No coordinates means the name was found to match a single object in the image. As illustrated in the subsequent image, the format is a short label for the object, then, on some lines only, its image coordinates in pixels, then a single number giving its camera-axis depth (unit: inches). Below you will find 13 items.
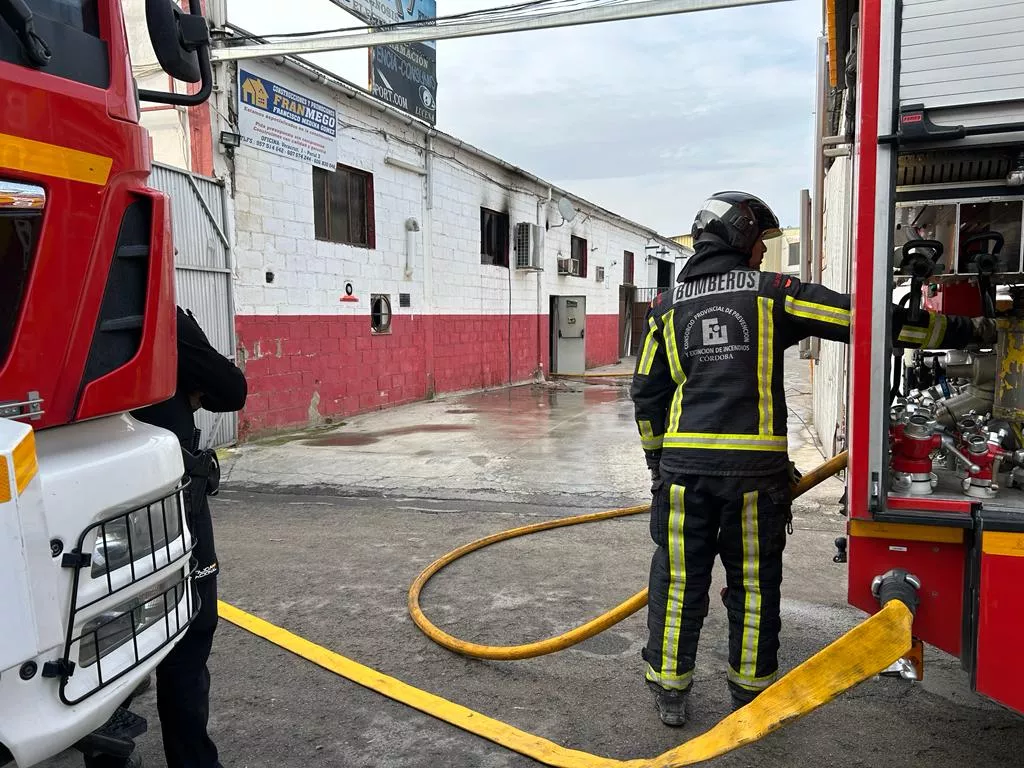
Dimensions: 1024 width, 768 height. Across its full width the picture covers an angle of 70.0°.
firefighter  105.0
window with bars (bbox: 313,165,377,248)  410.0
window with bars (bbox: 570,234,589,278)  786.2
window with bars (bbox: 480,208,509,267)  610.1
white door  748.0
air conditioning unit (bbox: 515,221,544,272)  645.3
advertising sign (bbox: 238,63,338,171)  352.8
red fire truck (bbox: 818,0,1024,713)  80.3
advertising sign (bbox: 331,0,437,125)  500.7
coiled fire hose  120.3
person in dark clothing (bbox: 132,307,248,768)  93.7
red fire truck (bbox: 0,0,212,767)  59.1
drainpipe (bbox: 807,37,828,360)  143.9
